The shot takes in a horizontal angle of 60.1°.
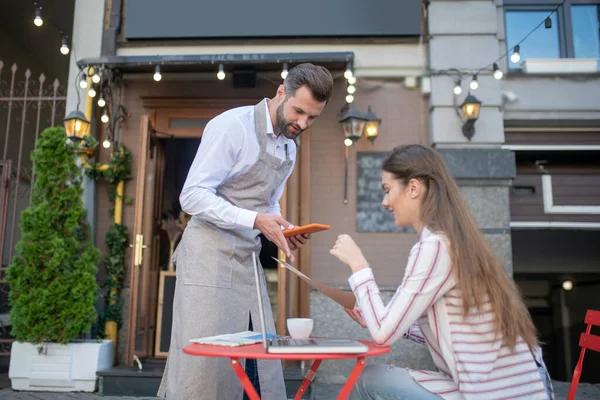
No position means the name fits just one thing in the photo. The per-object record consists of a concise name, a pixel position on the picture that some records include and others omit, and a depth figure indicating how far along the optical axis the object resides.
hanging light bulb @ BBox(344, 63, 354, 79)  5.13
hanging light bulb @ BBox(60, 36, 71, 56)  5.36
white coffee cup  2.04
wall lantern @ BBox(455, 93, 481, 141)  5.25
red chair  2.77
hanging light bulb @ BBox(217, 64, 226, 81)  5.14
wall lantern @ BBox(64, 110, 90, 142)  5.16
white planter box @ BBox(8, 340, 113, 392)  4.61
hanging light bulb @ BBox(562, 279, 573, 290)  7.56
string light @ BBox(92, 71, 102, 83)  5.26
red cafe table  1.52
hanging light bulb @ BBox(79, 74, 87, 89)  5.26
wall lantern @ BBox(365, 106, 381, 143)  5.49
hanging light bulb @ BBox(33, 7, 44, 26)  5.25
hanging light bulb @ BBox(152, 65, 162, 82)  5.20
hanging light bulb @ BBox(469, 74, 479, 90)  5.41
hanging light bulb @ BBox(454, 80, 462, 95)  5.44
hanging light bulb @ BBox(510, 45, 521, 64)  5.36
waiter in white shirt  2.13
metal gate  5.56
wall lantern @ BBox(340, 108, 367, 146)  5.32
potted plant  4.61
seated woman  1.69
